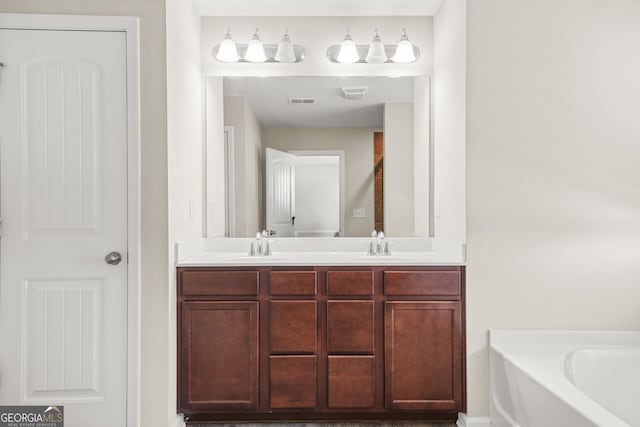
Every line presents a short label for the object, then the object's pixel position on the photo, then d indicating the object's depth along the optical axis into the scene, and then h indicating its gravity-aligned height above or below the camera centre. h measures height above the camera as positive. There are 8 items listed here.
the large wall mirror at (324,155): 2.98 +0.39
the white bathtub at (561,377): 1.71 -0.73
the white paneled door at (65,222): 2.19 -0.05
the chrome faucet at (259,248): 2.87 -0.23
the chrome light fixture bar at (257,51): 2.87 +1.06
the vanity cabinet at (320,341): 2.35 -0.69
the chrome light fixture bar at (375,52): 2.88 +1.05
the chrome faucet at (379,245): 2.88 -0.22
